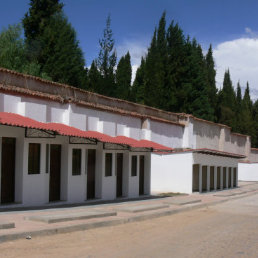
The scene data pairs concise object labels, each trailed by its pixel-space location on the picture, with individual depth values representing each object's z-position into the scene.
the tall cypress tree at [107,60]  50.25
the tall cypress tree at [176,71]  52.88
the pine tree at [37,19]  43.34
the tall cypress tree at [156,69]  49.59
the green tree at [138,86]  55.68
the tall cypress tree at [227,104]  63.05
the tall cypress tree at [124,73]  59.60
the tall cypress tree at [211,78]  62.15
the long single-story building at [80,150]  15.35
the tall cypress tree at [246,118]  65.94
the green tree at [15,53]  37.38
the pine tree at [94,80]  46.33
